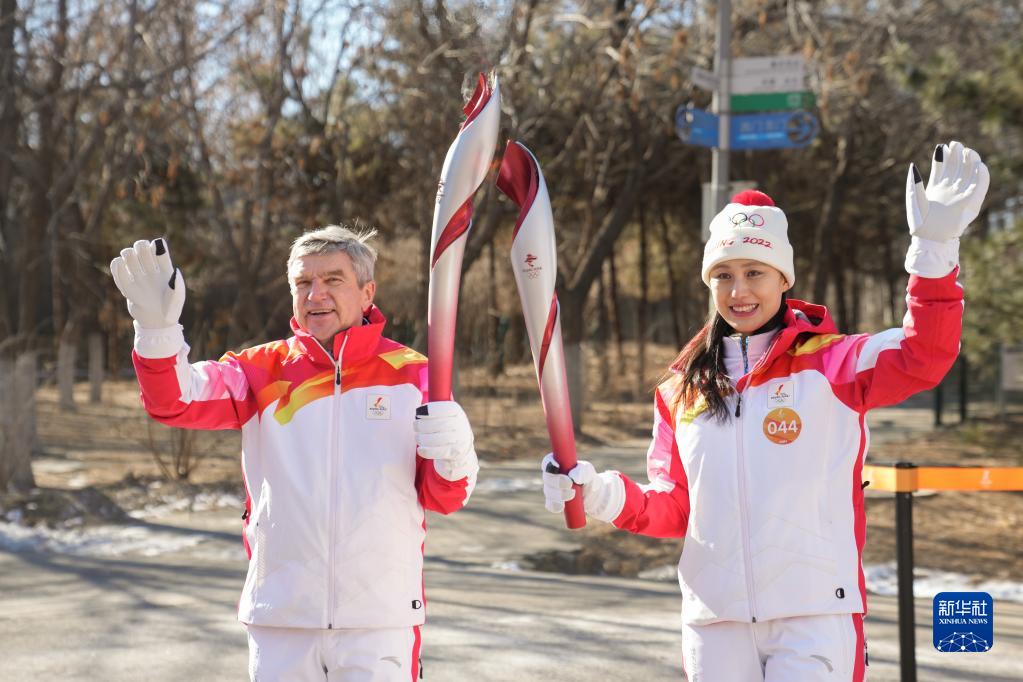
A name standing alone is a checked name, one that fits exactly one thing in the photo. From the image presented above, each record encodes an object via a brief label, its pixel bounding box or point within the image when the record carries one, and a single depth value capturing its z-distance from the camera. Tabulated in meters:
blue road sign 8.32
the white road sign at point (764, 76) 8.35
